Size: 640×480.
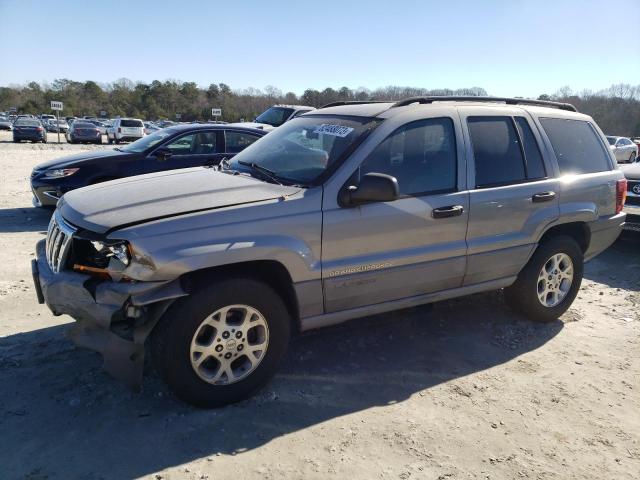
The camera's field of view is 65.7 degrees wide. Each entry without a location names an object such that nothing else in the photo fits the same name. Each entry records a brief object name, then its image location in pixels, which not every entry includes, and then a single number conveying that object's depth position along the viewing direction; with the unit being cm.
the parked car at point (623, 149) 2469
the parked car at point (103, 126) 4011
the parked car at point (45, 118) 5003
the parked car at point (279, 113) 1377
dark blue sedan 783
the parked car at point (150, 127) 4162
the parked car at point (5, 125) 4462
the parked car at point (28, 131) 2993
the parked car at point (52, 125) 4692
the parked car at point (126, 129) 3169
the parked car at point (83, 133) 3137
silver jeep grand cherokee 294
